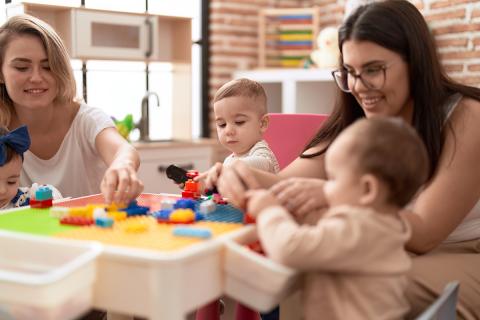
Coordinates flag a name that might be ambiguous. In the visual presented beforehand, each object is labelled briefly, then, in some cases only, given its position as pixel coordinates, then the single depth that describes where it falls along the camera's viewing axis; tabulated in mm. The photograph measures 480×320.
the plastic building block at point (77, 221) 1246
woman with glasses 1295
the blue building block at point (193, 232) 1107
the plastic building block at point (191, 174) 1642
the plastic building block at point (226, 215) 1308
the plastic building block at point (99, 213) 1254
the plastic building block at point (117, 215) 1277
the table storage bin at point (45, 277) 925
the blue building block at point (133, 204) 1404
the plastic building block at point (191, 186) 1586
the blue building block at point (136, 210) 1338
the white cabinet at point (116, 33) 3561
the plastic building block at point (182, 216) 1258
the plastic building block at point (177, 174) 1632
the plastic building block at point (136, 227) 1161
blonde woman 1931
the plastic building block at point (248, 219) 1256
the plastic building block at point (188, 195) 1578
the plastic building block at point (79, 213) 1300
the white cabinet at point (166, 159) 3701
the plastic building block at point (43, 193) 1457
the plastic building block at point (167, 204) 1388
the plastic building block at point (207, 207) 1358
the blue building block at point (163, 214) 1271
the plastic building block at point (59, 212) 1305
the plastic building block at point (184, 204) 1390
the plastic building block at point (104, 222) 1209
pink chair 2119
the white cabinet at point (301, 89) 3941
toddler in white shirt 1818
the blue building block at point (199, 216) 1297
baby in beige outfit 1011
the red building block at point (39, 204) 1460
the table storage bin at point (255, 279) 1013
